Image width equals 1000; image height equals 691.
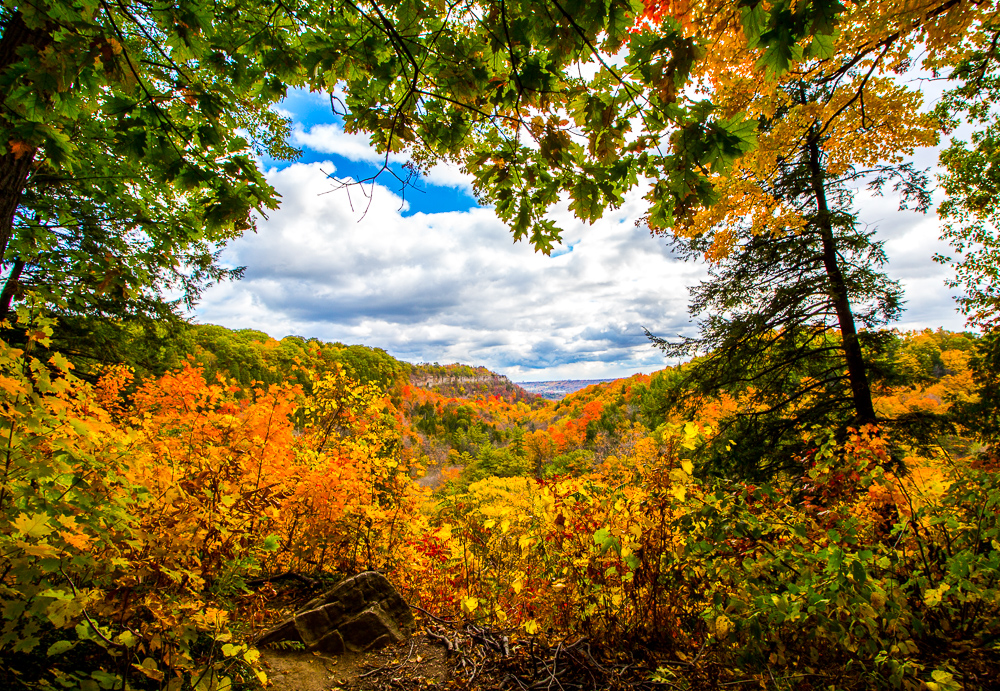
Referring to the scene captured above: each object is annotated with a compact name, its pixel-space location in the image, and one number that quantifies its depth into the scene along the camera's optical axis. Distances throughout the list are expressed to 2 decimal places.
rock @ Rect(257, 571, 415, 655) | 3.05
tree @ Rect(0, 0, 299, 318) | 1.74
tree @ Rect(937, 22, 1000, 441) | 6.90
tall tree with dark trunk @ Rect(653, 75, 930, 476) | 6.41
